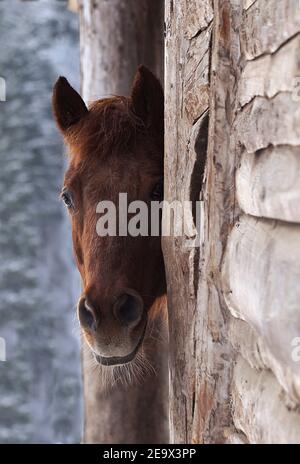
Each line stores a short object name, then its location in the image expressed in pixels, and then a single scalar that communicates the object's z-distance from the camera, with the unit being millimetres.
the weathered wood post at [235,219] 5444
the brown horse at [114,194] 6207
